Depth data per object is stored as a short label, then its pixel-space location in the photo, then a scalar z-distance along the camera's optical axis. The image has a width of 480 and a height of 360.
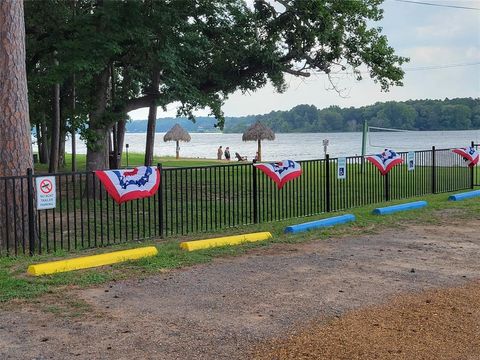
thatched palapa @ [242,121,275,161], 46.22
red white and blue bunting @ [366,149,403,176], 13.89
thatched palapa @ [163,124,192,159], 55.05
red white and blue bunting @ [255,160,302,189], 11.42
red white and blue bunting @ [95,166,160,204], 9.05
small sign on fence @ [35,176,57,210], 8.08
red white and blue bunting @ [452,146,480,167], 16.66
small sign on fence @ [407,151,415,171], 15.05
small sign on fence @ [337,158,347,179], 12.47
